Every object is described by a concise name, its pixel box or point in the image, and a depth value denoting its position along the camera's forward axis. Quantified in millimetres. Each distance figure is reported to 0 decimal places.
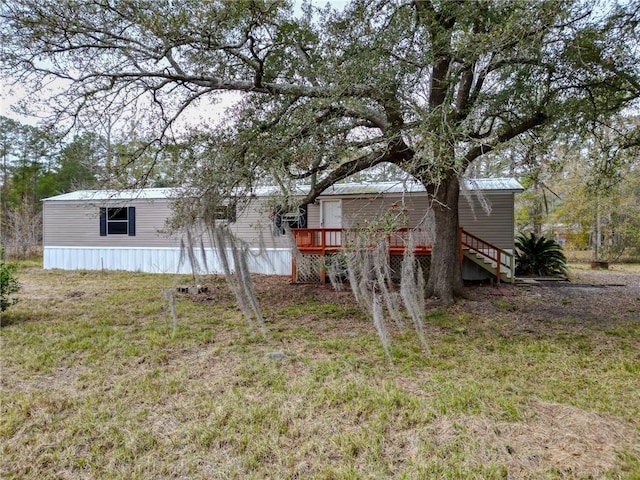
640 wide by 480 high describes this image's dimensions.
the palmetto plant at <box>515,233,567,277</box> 10492
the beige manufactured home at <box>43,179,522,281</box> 9555
